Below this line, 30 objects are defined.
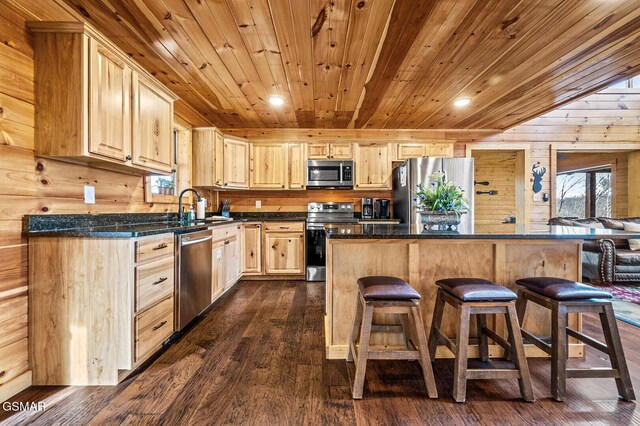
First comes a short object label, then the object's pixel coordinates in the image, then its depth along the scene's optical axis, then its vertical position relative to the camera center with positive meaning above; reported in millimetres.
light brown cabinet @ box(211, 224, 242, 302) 3143 -582
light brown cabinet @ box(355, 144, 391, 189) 4629 +720
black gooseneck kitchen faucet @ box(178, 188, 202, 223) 3301 -17
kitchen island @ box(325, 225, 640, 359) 1963 -393
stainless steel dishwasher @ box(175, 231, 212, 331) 2318 -574
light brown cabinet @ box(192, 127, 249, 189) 3988 +743
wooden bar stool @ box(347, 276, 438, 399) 1563 -615
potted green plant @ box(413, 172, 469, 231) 2111 +43
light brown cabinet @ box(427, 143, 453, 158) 4637 +987
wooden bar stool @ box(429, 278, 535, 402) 1537 -670
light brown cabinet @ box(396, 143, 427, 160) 4629 +993
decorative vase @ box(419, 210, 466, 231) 2107 -54
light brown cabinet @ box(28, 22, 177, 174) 1734 +733
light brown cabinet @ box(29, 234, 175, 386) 1701 -592
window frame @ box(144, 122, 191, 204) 3633 +639
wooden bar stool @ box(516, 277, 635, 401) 1535 -686
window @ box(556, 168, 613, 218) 7314 +490
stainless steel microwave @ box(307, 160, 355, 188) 4559 +598
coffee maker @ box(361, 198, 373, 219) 4719 +61
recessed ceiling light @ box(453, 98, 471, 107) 3502 +1361
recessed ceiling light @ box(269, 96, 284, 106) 3451 +1361
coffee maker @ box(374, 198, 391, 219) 4730 +45
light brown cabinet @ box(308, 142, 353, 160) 4613 +959
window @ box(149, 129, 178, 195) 3081 +312
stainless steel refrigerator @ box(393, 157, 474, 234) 4059 +525
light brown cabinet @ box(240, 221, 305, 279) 4238 -566
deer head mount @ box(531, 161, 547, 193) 4934 +582
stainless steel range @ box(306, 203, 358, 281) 4203 -545
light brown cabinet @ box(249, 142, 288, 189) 4613 +763
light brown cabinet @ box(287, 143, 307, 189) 4602 +779
